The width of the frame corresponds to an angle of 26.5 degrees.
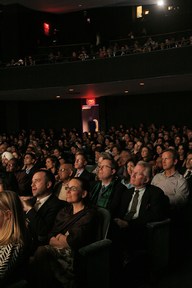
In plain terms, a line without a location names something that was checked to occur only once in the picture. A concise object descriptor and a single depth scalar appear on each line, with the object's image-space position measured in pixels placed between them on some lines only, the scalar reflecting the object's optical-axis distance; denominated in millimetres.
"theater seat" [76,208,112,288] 3004
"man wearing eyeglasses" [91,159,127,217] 4170
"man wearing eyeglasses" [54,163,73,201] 4754
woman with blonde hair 2271
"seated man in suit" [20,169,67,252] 3441
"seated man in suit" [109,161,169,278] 3510
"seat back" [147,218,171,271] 3656
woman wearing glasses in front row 2787
